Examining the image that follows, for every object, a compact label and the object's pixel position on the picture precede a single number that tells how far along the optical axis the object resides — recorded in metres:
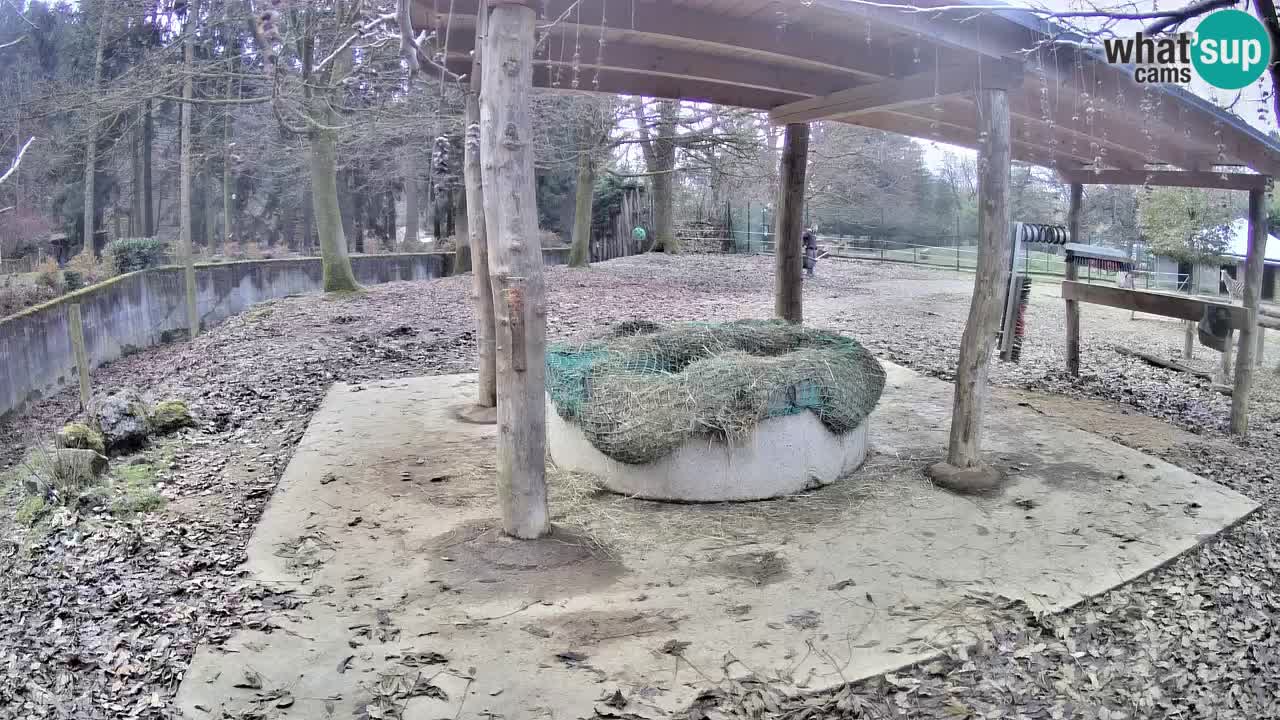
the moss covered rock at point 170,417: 7.35
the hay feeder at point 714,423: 5.67
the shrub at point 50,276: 14.17
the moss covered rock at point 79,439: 6.29
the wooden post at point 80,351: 7.84
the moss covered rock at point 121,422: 6.68
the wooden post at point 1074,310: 10.41
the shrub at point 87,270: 15.09
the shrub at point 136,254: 17.30
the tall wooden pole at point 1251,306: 8.02
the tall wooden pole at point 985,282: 6.06
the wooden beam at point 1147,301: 8.41
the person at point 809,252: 21.33
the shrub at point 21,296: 12.21
